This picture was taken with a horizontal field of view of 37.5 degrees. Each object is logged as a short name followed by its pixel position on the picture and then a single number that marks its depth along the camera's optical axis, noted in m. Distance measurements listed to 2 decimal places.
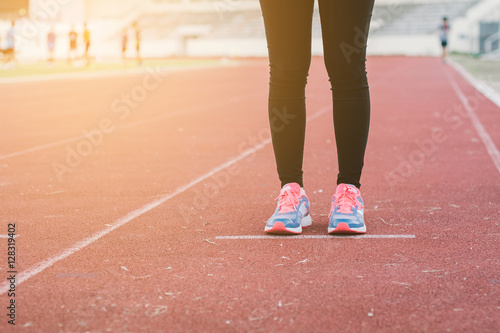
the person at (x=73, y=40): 35.50
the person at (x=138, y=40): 33.28
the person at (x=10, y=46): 29.22
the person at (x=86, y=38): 32.63
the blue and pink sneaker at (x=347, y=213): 3.41
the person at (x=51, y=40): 34.04
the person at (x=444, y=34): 35.67
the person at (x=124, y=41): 35.10
